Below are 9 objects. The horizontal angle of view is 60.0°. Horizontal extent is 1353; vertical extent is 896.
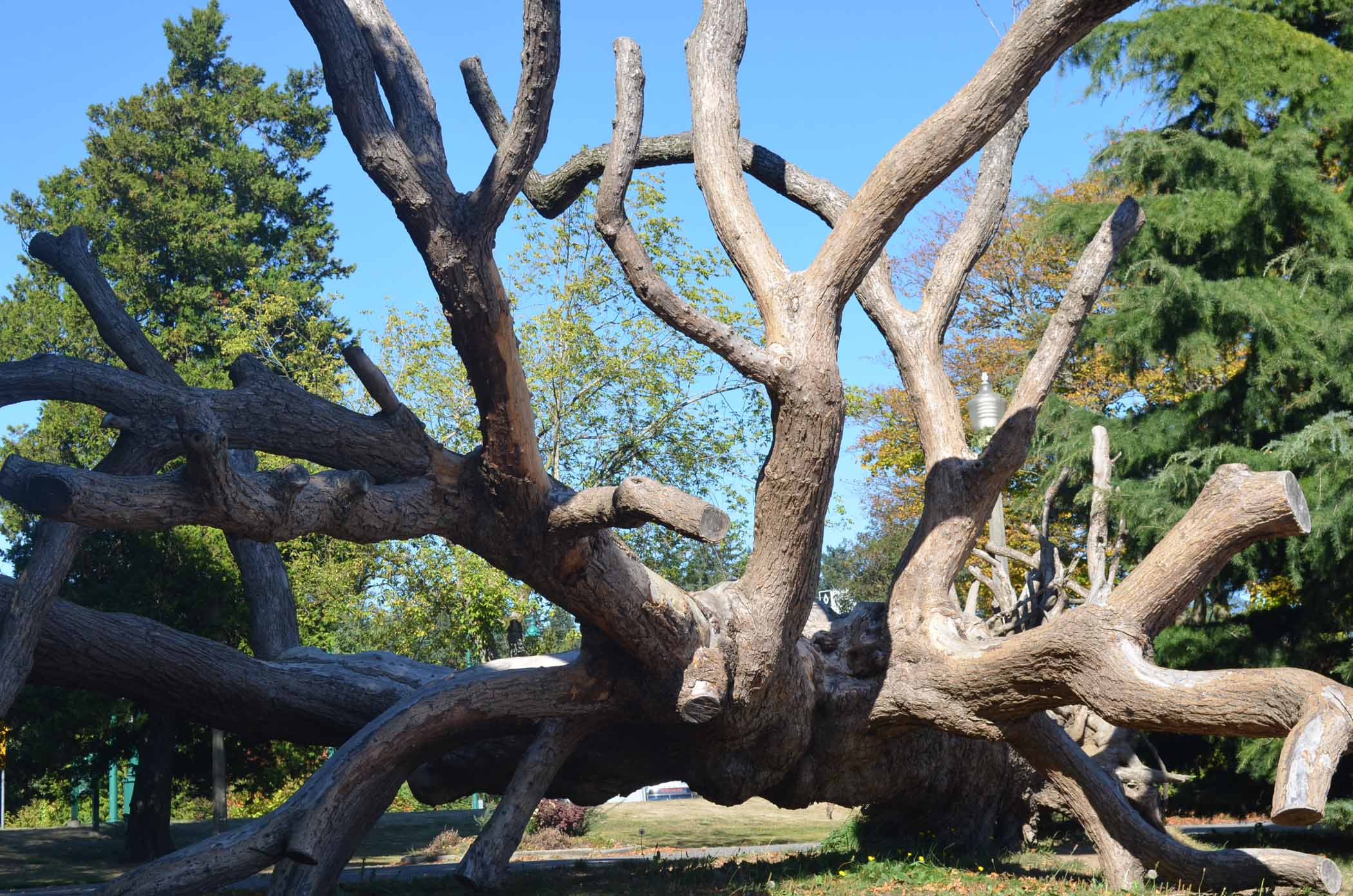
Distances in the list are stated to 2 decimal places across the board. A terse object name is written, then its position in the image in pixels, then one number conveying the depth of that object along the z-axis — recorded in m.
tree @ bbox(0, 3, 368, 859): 18.30
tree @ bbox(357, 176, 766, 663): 17.62
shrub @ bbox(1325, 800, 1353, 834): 10.63
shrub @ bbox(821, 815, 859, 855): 10.15
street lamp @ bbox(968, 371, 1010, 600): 12.09
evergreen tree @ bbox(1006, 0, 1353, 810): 11.42
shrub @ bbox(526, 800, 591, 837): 13.76
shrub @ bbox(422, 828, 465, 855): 12.07
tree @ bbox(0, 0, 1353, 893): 5.45
